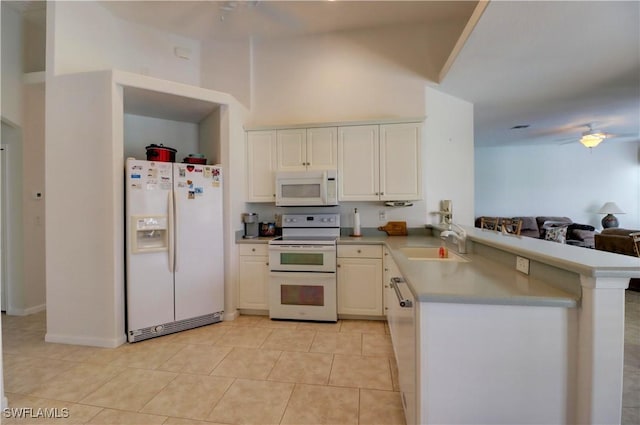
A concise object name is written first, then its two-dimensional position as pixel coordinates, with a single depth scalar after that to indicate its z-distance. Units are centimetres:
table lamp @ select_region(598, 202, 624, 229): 621
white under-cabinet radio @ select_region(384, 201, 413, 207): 348
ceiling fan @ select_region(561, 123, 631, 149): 468
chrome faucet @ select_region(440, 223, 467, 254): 219
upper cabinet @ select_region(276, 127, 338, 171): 334
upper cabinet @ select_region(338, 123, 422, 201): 320
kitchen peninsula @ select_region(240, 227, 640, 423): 106
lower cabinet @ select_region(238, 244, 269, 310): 321
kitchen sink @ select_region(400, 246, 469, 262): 252
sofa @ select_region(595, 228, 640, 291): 376
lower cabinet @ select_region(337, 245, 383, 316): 301
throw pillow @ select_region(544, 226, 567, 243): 425
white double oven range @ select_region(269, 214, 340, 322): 301
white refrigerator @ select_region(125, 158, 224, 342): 263
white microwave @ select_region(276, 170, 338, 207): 323
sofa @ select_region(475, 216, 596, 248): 566
